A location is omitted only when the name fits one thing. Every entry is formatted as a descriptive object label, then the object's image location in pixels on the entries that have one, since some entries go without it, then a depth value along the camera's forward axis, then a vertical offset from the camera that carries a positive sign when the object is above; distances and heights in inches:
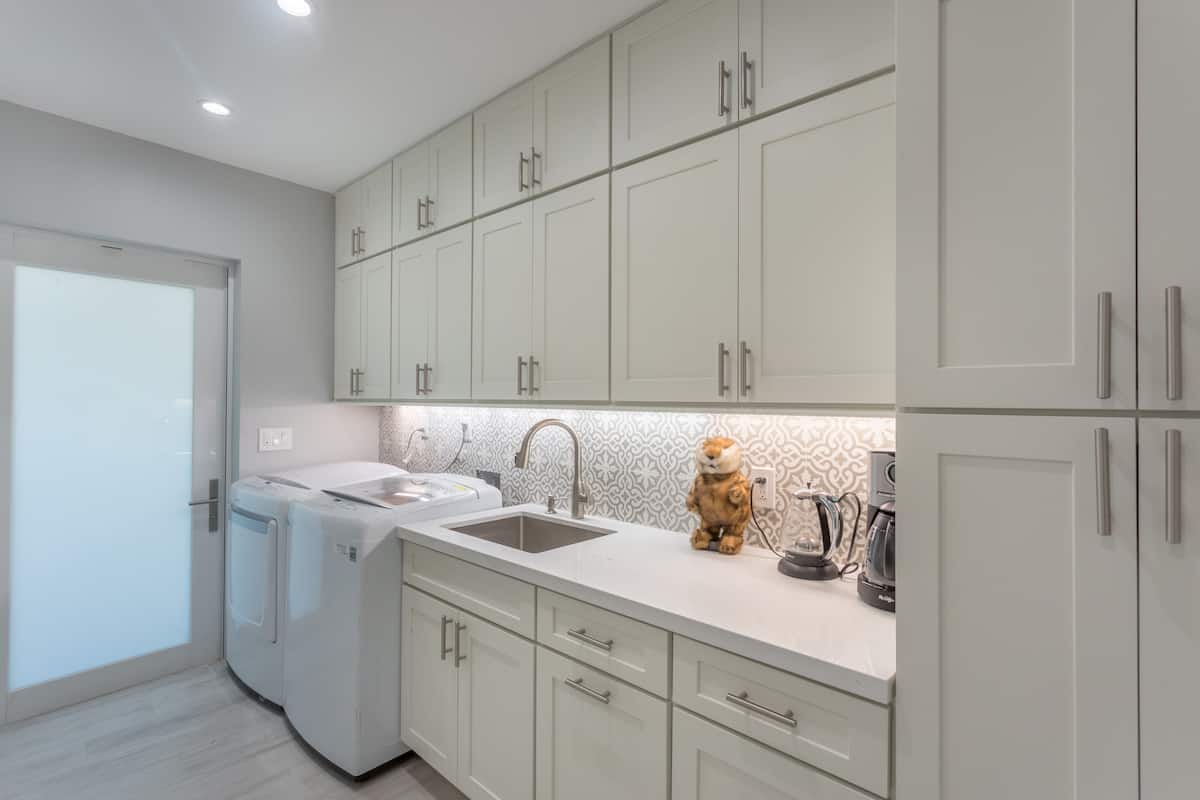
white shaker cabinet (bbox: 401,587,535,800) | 61.4 -36.5
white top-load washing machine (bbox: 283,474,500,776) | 75.9 -31.4
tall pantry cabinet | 27.4 +0.3
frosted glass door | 92.2 -13.7
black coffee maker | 47.9 -11.8
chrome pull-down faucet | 76.8 -11.4
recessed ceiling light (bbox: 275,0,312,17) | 64.7 +46.2
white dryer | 92.0 -29.1
